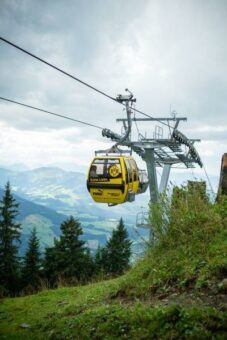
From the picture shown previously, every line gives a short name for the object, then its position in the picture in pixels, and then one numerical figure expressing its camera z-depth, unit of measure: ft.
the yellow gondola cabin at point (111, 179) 49.78
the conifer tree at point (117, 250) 149.59
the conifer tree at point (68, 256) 133.49
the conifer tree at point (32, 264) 136.98
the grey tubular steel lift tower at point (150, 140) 66.07
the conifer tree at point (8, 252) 136.60
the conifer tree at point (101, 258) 150.74
